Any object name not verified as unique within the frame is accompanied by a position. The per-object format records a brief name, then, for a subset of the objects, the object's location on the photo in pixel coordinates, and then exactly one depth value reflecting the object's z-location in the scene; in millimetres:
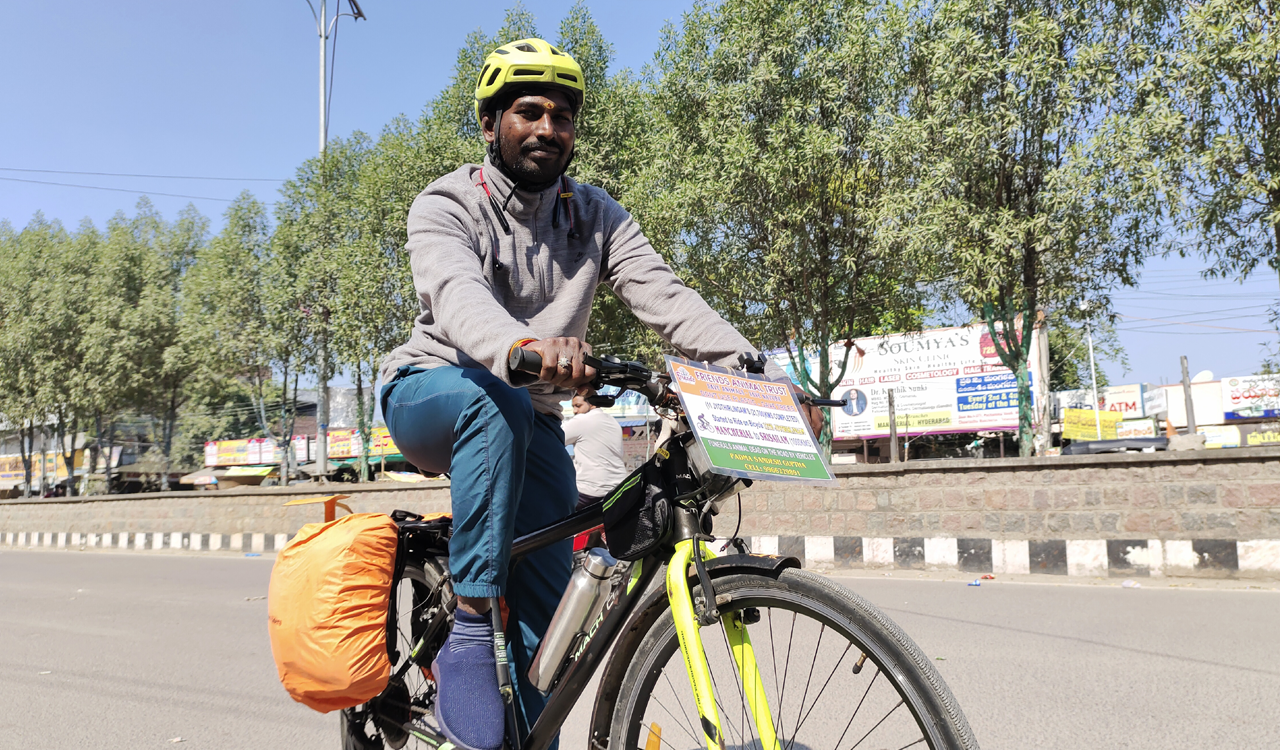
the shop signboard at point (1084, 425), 43906
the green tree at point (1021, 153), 15469
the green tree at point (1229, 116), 13430
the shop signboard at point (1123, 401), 49669
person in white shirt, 6387
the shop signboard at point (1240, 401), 46653
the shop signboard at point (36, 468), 59188
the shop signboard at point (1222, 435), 45844
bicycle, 1681
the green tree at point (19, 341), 34906
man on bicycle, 2141
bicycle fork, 1756
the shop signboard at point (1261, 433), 45066
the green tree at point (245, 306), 29078
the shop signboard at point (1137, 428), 48438
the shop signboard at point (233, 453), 54875
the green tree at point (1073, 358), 53609
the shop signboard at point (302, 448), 57344
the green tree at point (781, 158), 18938
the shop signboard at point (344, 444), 51281
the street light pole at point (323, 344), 29359
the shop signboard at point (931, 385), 36812
